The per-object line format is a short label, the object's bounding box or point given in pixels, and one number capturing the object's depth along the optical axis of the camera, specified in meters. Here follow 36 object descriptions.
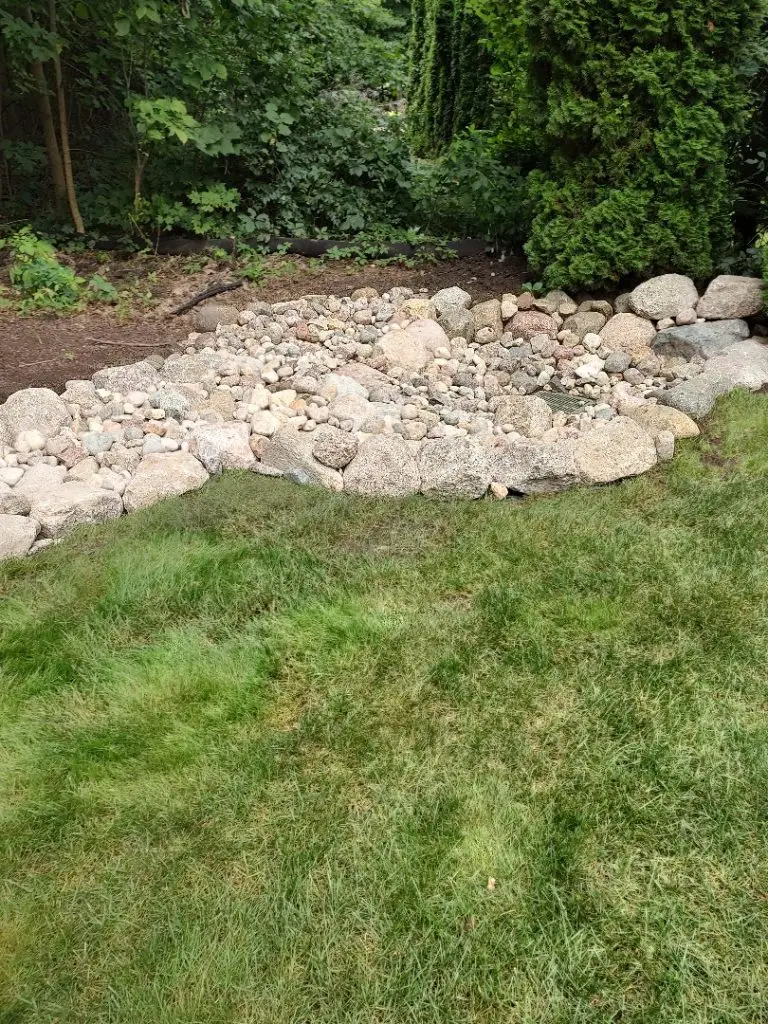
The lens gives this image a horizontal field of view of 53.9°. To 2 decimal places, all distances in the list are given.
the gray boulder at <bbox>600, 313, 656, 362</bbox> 4.62
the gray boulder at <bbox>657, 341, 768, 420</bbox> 4.03
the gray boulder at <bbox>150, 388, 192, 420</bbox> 4.12
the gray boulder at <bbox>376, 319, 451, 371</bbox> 4.70
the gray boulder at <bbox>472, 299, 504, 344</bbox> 4.98
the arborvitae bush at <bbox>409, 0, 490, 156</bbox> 8.84
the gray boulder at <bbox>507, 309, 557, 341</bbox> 4.87
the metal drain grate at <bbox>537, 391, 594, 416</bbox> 4.23
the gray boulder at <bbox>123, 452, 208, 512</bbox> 3.54
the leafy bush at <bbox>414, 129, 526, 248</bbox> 5.59
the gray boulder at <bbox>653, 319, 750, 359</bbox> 4.47
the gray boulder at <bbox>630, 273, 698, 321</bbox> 4.71
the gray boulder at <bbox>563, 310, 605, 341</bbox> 4.84
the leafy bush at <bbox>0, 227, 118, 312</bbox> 5.24
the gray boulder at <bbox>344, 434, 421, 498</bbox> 3.59
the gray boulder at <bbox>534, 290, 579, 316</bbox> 4.97
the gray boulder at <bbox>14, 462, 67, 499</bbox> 3.46
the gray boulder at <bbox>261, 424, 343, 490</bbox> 3.70
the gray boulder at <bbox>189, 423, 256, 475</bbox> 3.77
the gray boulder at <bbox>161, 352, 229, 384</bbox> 4.45
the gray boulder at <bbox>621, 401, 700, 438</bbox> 3.87
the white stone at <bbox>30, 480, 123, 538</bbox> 3.32
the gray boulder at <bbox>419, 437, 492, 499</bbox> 3.54
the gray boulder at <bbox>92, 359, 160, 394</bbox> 4.26
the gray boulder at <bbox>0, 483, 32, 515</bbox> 3.33
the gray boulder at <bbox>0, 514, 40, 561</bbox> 3.18
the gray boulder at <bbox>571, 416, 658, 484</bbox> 3.61
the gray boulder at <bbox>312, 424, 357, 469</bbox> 3.71
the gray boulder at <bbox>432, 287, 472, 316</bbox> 5.07
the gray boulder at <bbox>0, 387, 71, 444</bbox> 3.84
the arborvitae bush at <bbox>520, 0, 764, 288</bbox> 4.36
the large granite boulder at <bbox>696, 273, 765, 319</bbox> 4.61
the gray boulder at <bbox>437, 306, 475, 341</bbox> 4.99
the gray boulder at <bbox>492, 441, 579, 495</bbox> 3.58
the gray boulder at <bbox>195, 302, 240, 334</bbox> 5.16
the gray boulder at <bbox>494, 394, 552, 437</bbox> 3.99
